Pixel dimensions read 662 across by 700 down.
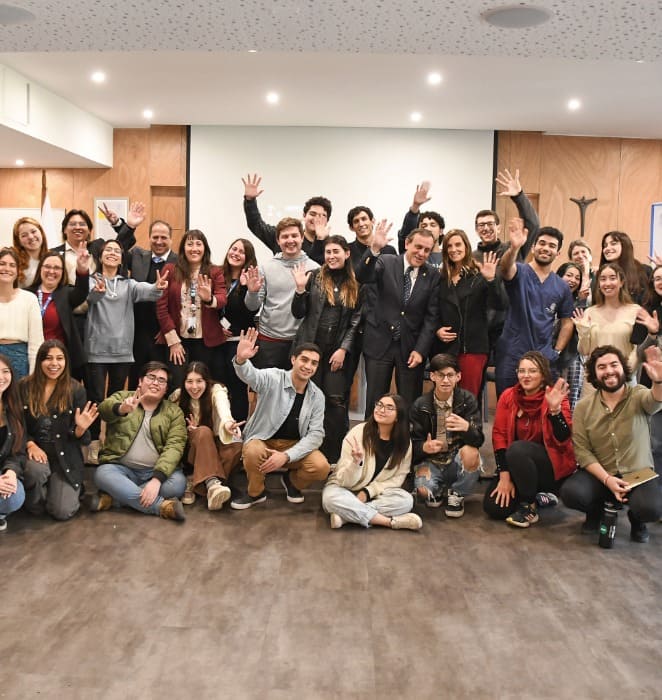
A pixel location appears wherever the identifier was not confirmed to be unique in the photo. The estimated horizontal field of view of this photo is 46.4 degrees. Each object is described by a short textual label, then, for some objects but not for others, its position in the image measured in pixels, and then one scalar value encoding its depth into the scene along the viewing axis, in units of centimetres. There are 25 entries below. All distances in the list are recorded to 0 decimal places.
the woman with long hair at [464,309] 440
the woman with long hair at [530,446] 402
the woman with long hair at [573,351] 479
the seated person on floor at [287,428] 419
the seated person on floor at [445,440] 421
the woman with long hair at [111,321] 461
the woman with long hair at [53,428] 393
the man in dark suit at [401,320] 447
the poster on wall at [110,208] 905
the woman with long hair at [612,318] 429
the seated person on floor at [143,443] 407
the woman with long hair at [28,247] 450
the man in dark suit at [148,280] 487
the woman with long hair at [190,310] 470
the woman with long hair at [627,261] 454
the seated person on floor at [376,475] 389
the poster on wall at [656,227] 841
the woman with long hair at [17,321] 418
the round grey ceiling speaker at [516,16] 258
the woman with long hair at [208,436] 421
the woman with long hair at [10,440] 375
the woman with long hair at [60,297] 445
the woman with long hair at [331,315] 445
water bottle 371
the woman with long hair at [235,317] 479
